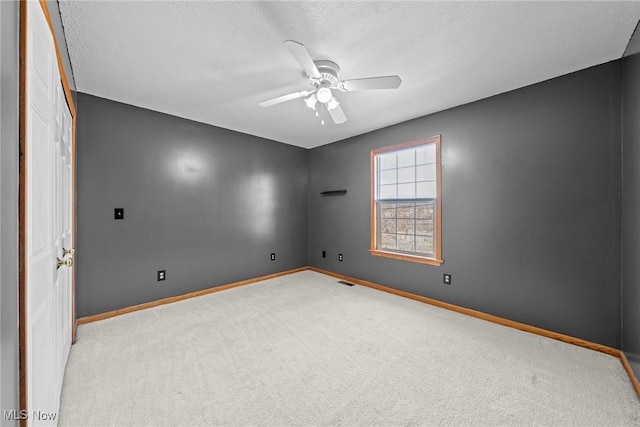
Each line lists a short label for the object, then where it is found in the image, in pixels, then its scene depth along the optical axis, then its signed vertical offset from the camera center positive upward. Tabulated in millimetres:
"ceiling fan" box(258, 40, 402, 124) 1904 +1040
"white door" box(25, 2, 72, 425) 858 -34
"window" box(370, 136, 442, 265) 3521 +146
